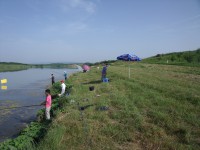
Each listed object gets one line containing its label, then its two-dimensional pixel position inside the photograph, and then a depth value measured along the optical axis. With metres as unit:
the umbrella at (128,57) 19.47
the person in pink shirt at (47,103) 10.97
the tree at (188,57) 41.94
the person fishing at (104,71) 18.33
